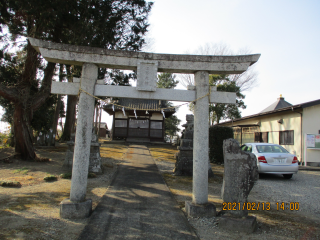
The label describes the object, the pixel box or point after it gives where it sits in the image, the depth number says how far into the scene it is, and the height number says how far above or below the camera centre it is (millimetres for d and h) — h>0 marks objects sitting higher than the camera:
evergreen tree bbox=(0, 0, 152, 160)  9227 +4576
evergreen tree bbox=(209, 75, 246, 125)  18320 +2976
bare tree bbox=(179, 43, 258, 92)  20541 +5758
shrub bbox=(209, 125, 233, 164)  12016 -122
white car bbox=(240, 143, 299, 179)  8055 -866
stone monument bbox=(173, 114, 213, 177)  8797 -899
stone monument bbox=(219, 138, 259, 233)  3845 -914
